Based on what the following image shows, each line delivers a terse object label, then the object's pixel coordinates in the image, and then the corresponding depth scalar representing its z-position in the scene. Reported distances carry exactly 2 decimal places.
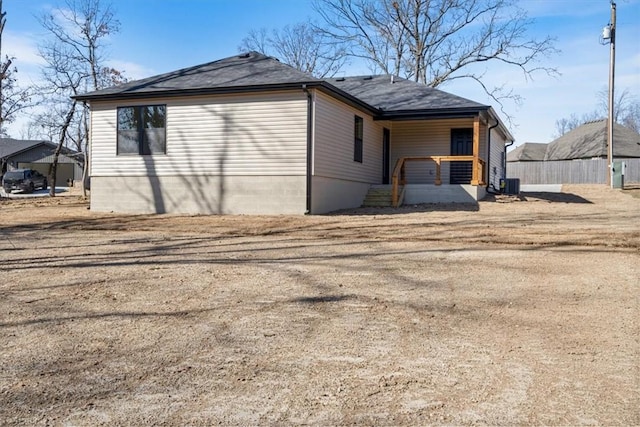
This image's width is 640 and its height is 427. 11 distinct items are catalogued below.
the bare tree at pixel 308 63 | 37.34
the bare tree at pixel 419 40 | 30.55
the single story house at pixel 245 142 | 14.87
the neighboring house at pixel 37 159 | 48.84
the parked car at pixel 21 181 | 33.81
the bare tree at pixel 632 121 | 69.88
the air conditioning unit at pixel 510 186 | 20.67
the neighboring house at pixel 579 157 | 36.12
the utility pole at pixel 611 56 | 26.52
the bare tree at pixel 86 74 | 28.11
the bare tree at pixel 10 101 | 26.52
